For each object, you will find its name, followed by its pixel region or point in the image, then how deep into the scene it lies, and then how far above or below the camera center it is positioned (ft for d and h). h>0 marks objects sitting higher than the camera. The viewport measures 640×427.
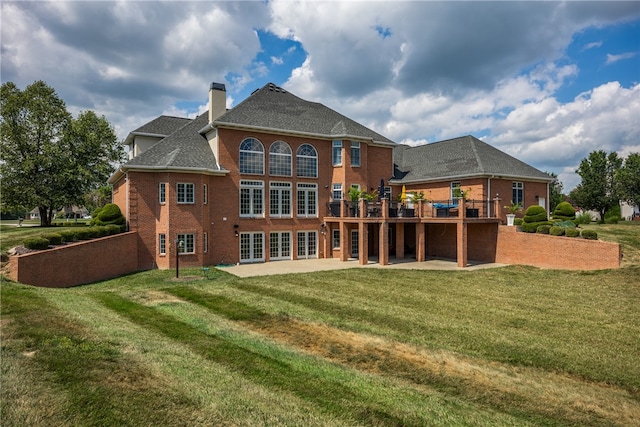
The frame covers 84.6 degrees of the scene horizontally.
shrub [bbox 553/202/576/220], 83.66 -0.76
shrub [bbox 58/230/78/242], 57.00 -3.48
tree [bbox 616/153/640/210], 146.30 +10.50
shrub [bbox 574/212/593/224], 104.99 -3.12
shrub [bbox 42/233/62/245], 53.16 -3.53
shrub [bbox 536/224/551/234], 68.85 -3.91
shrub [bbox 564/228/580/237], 64.99 -4.36
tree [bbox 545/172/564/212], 184.42 +8.41
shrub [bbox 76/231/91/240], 58.89 -3.31
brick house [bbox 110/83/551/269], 68.28 +4.95
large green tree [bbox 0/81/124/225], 98.32 +18.78
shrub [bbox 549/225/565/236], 66.39 -4.18
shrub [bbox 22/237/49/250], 48.55 -3.89
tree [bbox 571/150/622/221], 149.18 +10.79
